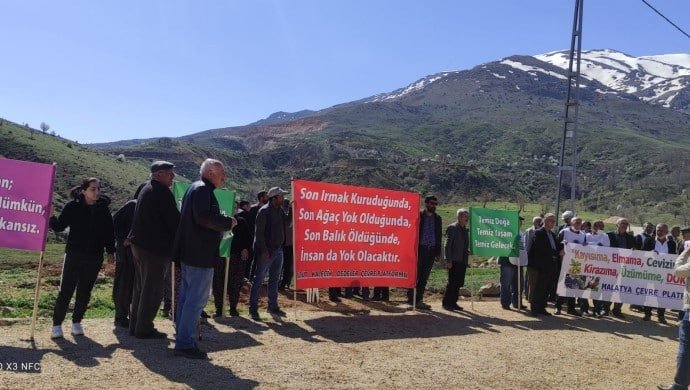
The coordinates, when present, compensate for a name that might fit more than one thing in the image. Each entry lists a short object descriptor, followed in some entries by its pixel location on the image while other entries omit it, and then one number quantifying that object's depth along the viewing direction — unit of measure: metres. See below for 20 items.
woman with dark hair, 6.85
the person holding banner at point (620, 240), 11.75
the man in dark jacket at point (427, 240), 10.71
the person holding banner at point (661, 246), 11.53
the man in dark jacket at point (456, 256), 10.88
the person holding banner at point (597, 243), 11.58
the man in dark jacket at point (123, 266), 7.75
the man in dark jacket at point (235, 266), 9.16
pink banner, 6.85
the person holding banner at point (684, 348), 5.90
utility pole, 14.20
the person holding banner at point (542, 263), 10.90
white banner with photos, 11.20
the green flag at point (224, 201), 8.68
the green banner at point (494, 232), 11.00
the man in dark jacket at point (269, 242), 8.86
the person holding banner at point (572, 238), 11.43
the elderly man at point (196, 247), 6.04
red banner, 8.98
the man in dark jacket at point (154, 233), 6.63
